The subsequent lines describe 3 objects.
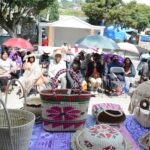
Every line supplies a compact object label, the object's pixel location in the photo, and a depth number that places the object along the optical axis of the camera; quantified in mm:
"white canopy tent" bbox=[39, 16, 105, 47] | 22766
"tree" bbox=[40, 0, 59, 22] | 50716
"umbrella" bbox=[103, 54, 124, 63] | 11694
